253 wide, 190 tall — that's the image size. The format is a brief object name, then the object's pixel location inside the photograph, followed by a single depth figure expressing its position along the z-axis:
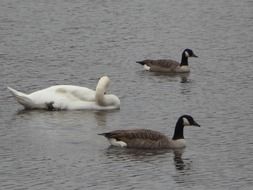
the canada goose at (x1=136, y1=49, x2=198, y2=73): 29.86
